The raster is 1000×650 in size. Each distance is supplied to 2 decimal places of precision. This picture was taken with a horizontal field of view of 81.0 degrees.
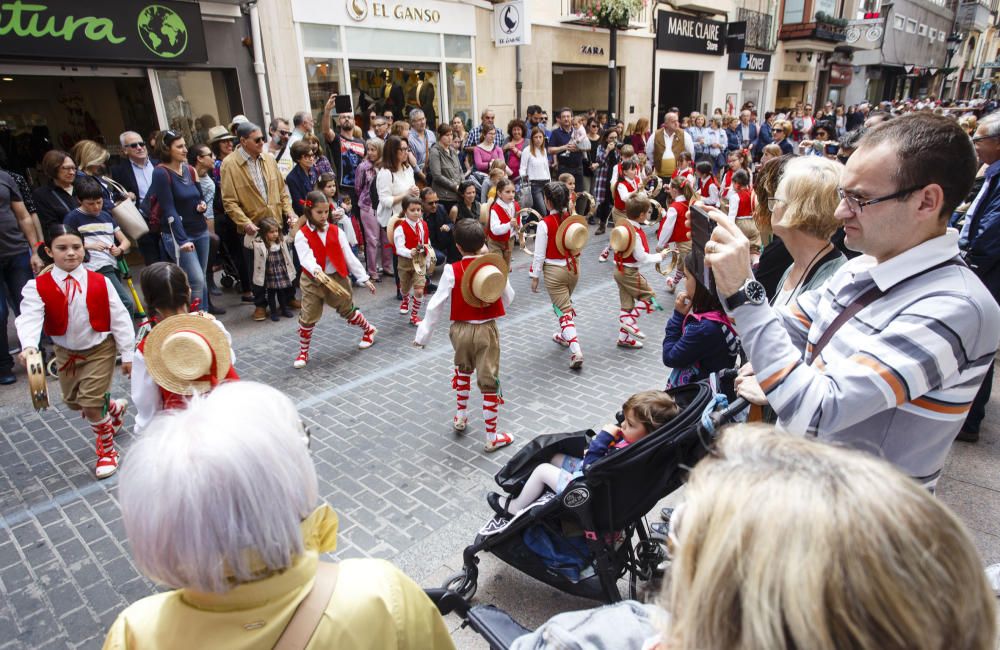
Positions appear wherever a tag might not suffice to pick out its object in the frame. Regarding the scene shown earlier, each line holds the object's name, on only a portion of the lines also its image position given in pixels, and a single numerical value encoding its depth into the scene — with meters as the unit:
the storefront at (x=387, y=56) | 10.77
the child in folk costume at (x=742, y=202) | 7.43
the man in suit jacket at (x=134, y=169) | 7.27
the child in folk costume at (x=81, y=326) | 3.96
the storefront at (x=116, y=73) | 7.69
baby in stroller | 2.86
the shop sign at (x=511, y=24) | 13.39
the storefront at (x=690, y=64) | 19.30
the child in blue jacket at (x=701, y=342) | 3.41
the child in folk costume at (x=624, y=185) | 8.95
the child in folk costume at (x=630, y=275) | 6.18
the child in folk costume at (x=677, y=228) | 7.29
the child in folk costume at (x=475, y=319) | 4.40
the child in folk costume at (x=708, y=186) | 8.53
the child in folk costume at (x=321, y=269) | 6.02
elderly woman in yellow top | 1.17
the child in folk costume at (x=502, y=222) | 7.39
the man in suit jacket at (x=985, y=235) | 4.32
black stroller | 2.57
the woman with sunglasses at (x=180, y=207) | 6.63
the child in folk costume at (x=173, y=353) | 3.18
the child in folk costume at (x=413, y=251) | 6.99
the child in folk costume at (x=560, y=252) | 6.03
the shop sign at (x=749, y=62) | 22.69
